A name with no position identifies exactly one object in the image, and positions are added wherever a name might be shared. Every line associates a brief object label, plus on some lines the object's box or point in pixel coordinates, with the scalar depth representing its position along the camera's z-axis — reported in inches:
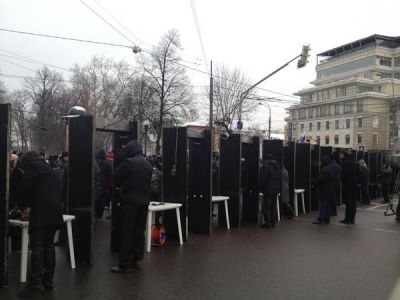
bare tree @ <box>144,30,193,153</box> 1337.4
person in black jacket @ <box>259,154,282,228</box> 469.4
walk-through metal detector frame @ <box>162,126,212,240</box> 384.8
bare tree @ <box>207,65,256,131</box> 1651.1
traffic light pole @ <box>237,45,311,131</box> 792.3
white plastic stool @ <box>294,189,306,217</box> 577.4
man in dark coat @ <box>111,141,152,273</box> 275.1
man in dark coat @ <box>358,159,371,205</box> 704.4
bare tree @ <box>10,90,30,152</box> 2155.4
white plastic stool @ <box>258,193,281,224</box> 502.1
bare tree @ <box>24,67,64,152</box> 1989.4
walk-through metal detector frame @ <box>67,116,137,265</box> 296.2
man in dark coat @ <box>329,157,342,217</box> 502.4
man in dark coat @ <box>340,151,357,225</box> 493.4
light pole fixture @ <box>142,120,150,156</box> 1114.7
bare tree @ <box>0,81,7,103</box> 1902.3
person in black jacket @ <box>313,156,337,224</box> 498.3
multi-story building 3597.4
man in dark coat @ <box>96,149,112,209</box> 497.4
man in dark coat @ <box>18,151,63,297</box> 232.7
